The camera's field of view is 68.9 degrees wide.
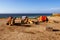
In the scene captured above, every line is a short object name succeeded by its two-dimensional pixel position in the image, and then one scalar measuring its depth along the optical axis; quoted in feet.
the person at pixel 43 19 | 22.75
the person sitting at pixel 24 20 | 18.83
